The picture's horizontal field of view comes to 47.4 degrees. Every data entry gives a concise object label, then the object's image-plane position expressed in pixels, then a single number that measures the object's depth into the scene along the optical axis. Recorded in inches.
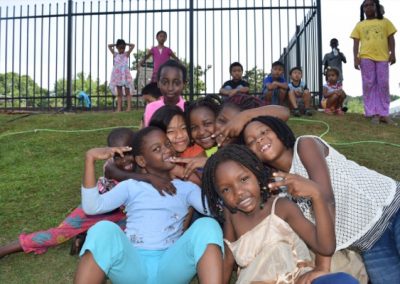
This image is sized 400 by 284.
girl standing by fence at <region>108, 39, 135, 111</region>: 363.9
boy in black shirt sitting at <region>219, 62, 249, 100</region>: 308.2
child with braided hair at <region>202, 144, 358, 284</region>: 84.9
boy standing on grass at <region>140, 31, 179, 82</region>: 359.6
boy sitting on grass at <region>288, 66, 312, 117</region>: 320.2
